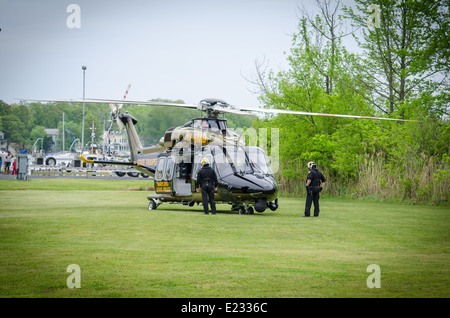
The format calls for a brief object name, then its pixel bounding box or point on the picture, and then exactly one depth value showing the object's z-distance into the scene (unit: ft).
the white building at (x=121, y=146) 306.10
